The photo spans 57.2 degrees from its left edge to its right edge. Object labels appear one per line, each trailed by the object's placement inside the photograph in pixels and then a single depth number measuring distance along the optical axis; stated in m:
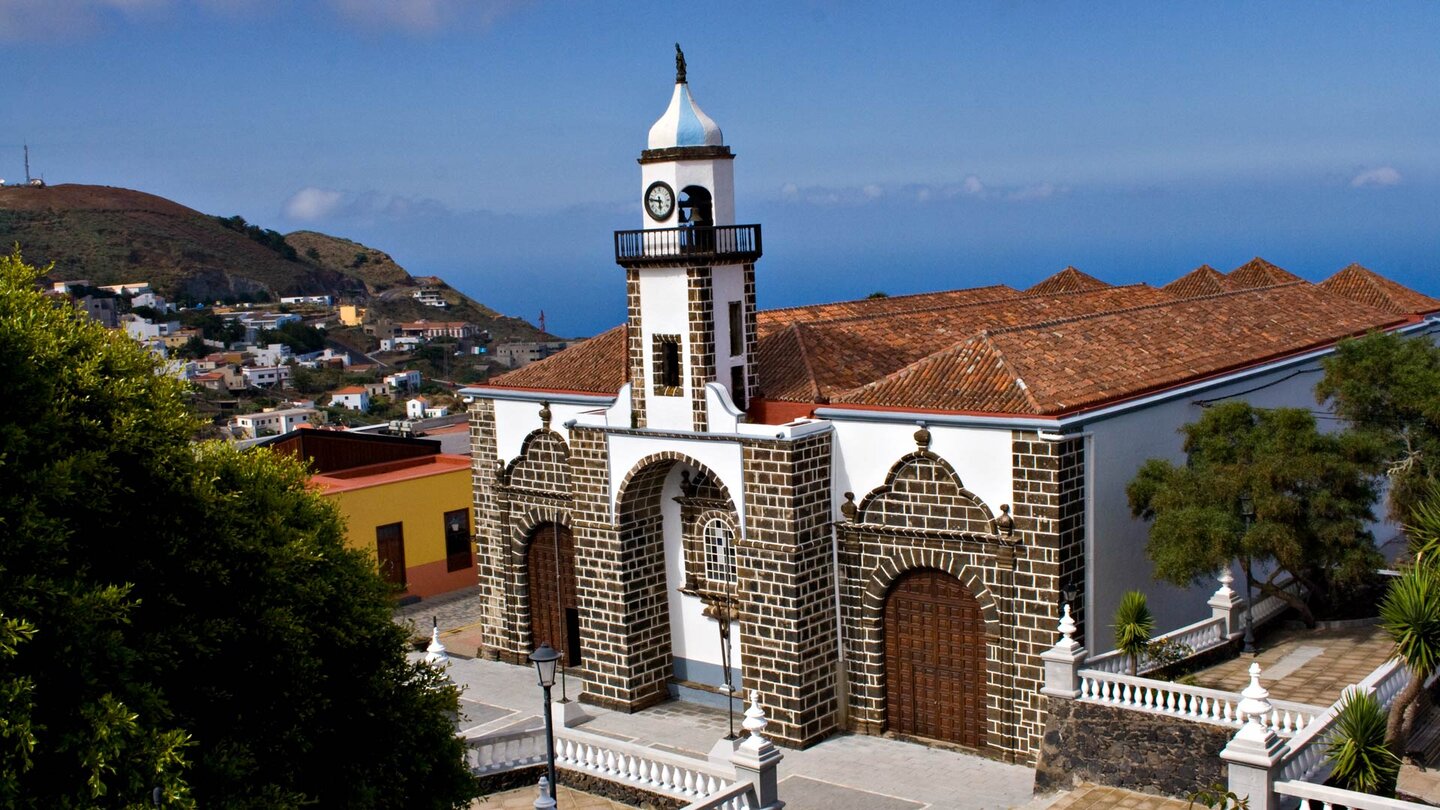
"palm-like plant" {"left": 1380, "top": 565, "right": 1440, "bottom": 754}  13.02
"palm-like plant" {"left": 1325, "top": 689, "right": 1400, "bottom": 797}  13.27
